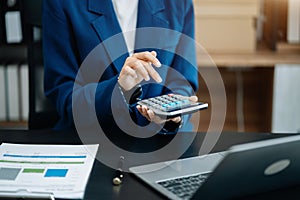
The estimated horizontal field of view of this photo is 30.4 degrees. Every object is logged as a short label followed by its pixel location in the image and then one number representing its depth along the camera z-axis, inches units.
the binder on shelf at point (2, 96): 91.4
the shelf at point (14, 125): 93.7
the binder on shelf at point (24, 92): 91.3
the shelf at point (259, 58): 86.4
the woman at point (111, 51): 52.1
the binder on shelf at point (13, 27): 89.1
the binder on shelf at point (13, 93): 91.2
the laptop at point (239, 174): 31.6
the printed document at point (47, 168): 36.9
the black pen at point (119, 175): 38.7
